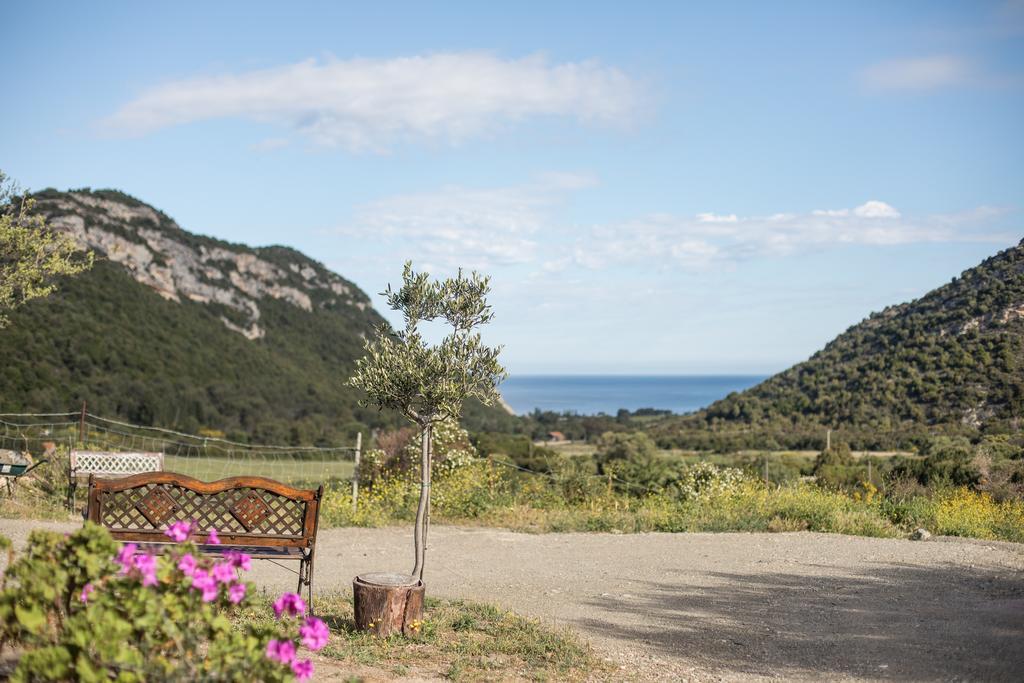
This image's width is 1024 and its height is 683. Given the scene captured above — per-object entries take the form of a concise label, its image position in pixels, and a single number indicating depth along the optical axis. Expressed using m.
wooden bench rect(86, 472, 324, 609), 6.16
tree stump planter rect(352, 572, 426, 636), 5.94
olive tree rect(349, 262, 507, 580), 6.46
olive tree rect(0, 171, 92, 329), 10.96
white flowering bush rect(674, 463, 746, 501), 14.22
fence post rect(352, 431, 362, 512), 13.15
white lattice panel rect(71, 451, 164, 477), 12.62
